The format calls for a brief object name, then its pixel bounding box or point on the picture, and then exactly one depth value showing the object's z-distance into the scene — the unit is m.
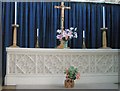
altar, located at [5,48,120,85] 4.82
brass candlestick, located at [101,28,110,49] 5.29
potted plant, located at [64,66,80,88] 4.41
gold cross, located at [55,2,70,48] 5.39
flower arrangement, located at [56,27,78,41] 5.01
